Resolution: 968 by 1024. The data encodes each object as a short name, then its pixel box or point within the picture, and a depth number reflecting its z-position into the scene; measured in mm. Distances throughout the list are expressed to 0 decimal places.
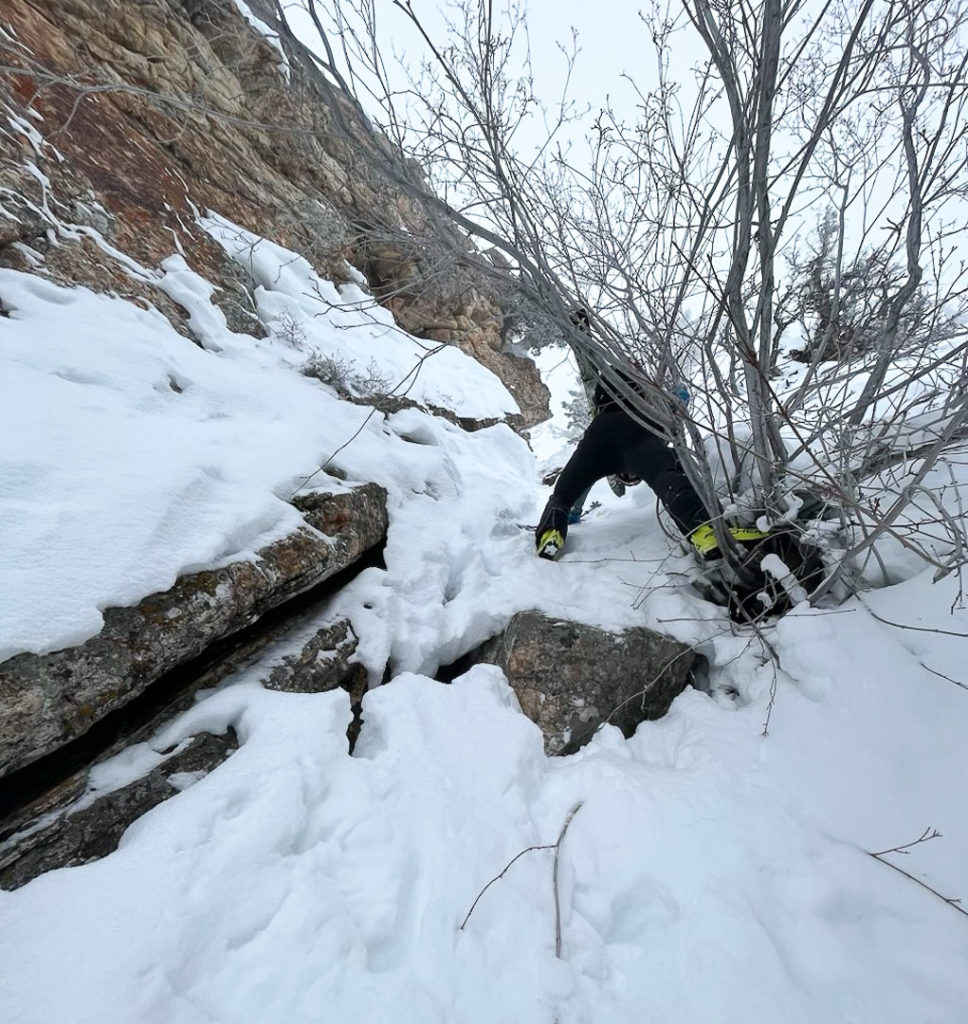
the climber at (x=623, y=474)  2480
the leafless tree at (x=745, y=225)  1464
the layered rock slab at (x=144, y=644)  1337
